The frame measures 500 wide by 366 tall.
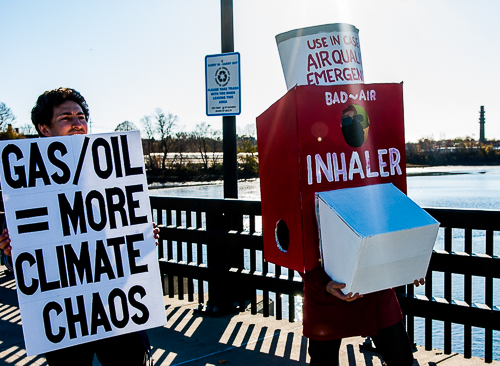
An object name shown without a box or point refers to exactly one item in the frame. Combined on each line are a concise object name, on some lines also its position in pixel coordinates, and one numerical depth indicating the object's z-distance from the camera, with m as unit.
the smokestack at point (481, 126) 90.99
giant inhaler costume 1.97
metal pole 4.99
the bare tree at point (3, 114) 62.25
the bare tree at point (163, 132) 65.25
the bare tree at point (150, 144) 60.68
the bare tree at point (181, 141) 70.75
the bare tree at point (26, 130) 64.69
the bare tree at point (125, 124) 61.19
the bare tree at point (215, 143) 62.78
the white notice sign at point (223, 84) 5.02
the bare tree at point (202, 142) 66.38
